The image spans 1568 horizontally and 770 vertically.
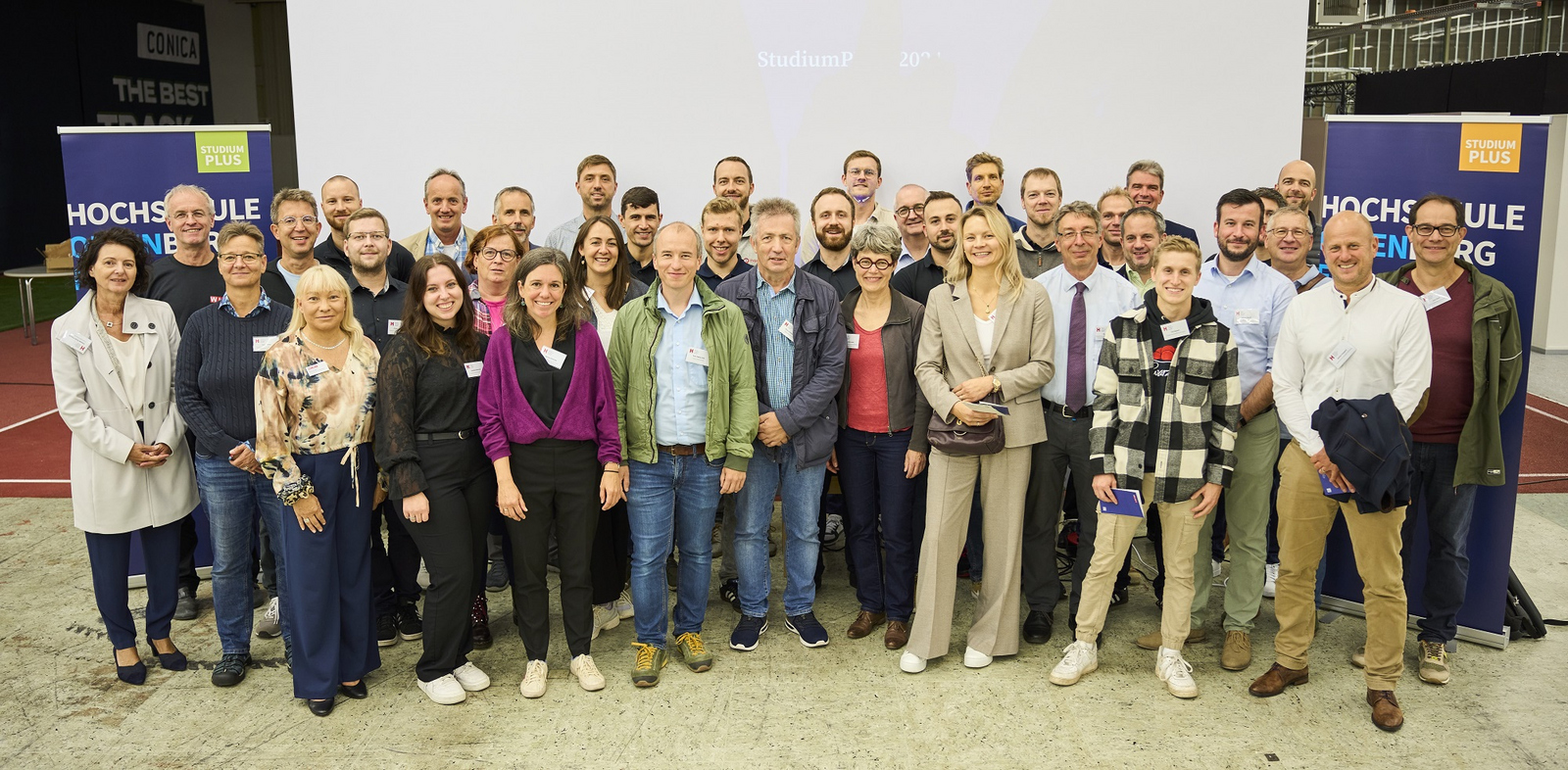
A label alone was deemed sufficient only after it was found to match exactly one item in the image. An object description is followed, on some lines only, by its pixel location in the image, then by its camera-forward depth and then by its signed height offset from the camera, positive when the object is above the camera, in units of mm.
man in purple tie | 3918 -375
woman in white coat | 3688 -591
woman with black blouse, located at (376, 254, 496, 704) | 3467 -629
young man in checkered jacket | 3535 -543
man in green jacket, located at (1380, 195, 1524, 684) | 3646 -490
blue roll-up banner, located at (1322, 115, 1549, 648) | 3984 +167
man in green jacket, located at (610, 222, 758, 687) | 3734 -527
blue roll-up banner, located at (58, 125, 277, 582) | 4855 +403
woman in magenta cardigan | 3537 -605
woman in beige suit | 3768 -525
